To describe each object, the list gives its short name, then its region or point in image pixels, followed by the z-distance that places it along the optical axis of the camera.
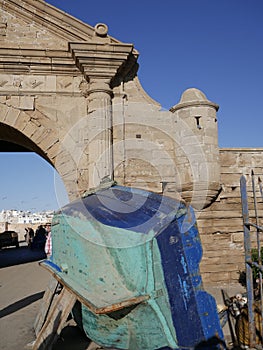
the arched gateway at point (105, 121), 6.59
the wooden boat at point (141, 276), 2.89
